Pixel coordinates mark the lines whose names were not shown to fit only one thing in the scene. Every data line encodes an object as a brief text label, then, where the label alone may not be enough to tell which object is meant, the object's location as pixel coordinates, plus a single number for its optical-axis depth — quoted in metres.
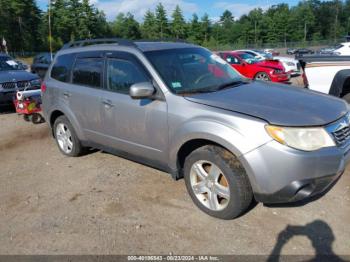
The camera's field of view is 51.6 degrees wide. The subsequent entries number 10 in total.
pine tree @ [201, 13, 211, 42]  90.88
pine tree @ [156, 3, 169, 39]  86.75
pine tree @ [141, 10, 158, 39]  87.44
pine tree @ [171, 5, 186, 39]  86.94
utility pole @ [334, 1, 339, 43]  85.01
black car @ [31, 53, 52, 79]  21.36
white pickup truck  6.57
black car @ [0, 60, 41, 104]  9.62
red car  14.16
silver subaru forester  3.28
